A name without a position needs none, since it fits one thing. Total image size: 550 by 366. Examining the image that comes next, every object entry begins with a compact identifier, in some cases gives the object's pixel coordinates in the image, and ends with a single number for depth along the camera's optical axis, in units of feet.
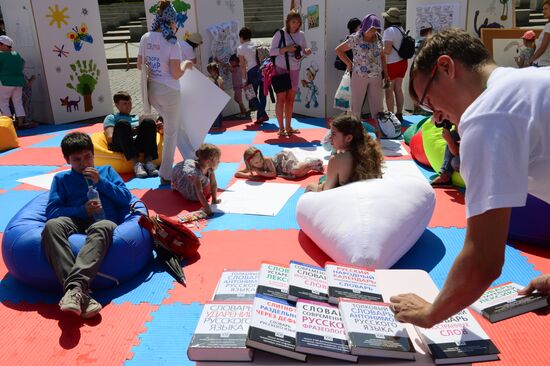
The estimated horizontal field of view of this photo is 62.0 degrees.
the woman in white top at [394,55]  25.98
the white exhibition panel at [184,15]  28.78
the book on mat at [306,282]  6.14
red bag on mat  12.42
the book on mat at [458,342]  5.21
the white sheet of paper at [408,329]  5.29
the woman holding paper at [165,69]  17.48
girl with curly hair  13.29
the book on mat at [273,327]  5.28
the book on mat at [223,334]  5.39
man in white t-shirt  3.97
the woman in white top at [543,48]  24.77
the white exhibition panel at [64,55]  30.14
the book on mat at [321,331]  5.24
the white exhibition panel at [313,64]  28.84
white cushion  11.09
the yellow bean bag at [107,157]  20.72
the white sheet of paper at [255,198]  16.16
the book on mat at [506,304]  5.59
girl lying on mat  19.35
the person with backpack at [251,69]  29.84
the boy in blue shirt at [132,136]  20.62
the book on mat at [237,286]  6.37
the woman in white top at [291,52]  24.64
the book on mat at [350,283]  6.12
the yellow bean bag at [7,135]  25.76
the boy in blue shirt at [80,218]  10.22
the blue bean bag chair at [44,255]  10.95
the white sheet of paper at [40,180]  19.43
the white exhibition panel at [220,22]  29.92
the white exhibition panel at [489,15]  28.68
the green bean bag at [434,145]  18.54
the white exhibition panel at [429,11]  28.07
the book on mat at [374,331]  5.23
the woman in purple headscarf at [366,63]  23.50
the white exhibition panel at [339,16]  28.73
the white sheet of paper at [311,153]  22.02
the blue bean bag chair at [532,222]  12.49
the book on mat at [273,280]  6.18
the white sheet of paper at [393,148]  22.38
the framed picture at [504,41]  27.86
